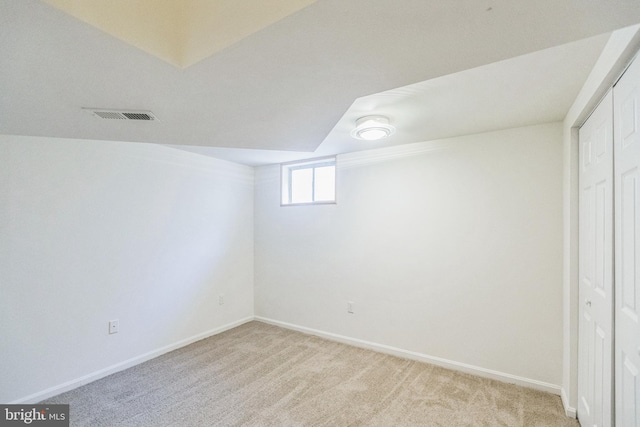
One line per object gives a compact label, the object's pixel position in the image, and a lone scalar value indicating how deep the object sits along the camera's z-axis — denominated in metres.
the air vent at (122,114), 1.57
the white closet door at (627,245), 1.19
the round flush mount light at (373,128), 2.25
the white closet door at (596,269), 1.48
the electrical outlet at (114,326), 2.65
